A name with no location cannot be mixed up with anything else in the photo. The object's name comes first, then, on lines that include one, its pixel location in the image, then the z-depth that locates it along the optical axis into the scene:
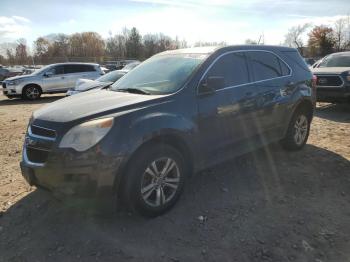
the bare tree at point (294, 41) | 72.06
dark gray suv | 3.42
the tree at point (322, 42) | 60.47
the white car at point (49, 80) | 16.47
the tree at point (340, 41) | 60.91
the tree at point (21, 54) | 66.88
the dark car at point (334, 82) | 10.20
